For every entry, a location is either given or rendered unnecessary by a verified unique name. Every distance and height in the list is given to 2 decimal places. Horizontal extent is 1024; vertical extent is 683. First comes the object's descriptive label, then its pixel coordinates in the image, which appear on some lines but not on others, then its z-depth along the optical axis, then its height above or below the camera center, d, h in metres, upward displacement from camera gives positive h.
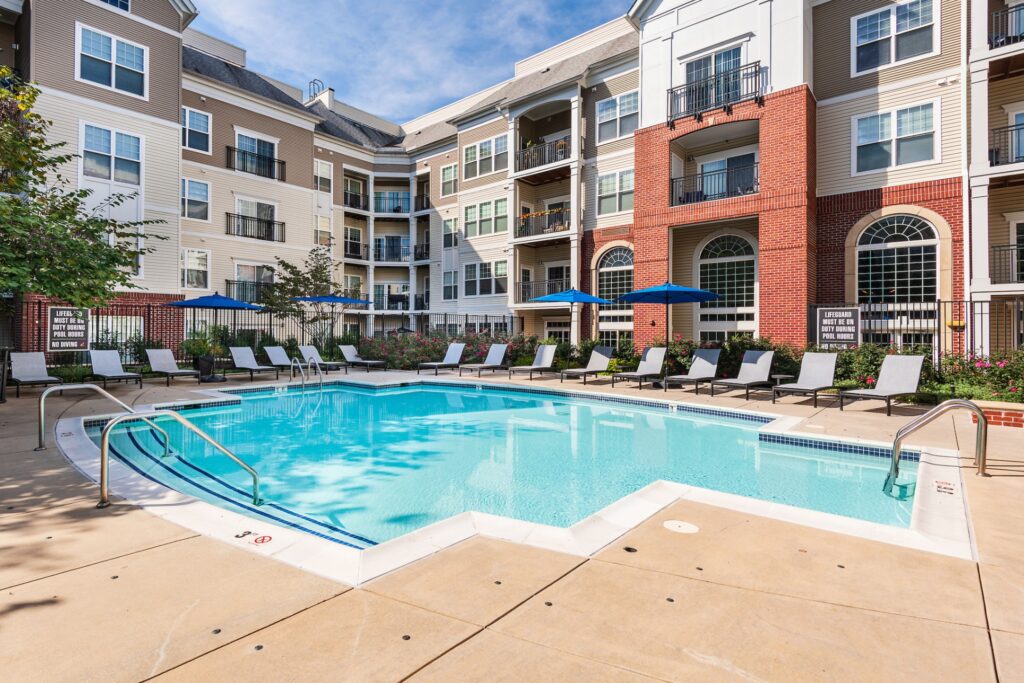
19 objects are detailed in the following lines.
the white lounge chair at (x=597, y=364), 14.07 -0.62
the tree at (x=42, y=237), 7.90 +1.66
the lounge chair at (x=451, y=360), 16.70 -0.59
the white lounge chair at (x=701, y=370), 12.13 -0.67
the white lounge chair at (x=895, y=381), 9.05 -0.70
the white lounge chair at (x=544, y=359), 15.70 -0.54
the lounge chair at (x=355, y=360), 17.73 -0.62
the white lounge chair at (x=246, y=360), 14.78 -0.52
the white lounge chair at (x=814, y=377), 10.23 -0.71
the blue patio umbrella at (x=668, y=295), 12.45 +1.19
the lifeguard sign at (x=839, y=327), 12.55 +0.36
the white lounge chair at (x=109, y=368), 12.23 -0.62
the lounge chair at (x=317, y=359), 16.38 -0.52
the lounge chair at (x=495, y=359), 16.78 -0.56
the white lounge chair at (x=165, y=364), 13.45 -0.57
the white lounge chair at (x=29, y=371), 11.02 -0.63
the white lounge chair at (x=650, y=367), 13.20 -0.65
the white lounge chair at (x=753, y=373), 11.32 -0.70
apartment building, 13.16 +6.11
